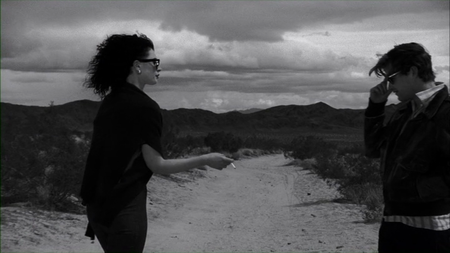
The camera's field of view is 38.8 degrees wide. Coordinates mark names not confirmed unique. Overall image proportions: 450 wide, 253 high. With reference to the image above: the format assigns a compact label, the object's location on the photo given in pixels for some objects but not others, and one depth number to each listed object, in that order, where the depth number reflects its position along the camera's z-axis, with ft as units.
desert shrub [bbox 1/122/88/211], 35.63
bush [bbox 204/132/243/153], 131.61
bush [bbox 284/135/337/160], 108.37
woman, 10.36
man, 9.92
